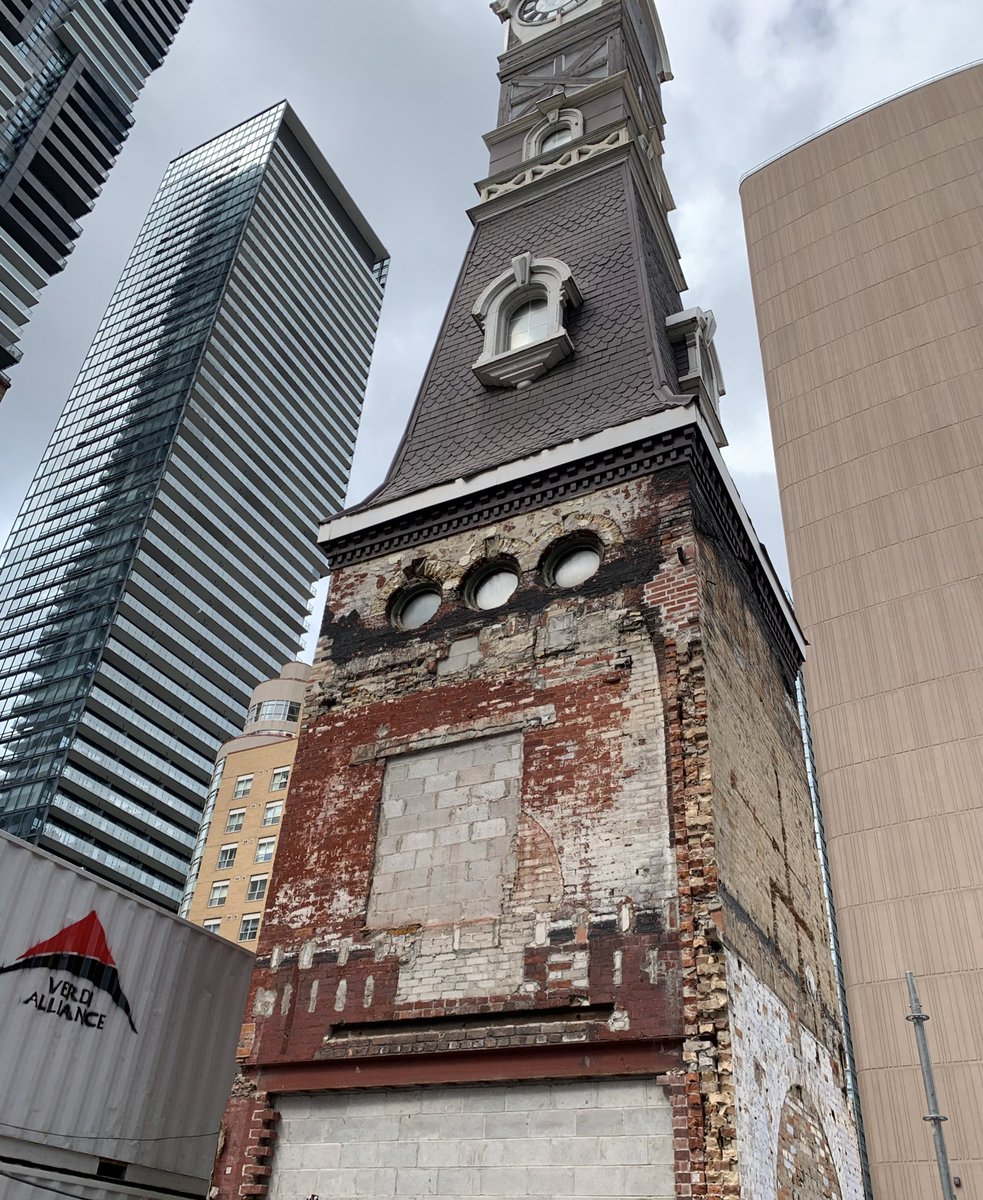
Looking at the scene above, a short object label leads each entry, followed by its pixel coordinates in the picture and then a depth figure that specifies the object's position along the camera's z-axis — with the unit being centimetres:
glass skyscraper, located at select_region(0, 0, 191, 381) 9369
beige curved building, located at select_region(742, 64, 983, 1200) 4075
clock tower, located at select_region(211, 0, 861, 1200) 1009
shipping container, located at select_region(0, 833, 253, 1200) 1161
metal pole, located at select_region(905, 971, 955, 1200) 1152
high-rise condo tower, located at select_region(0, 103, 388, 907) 9731
